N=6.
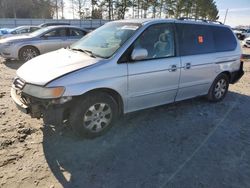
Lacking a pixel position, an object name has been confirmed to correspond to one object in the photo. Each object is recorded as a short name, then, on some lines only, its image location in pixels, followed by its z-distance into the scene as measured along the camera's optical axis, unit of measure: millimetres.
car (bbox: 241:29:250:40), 20295
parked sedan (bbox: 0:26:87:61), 7307
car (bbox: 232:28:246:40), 20627
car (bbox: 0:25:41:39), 12590
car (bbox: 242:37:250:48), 14805
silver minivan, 2594
